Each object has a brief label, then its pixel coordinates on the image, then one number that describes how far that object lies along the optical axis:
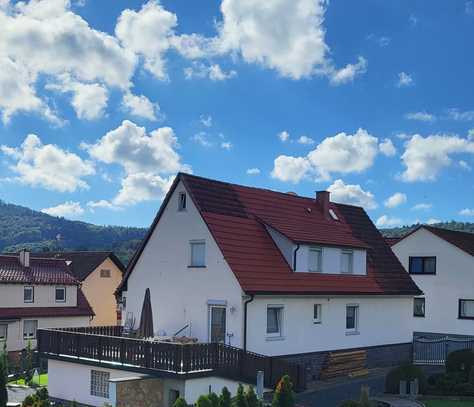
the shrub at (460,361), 27.86
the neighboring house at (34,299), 46.62
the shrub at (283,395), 20.58
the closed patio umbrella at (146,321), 26.97
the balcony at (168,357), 22.86
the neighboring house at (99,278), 58.81
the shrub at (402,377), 26.17
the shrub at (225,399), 19.41
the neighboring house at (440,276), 42.53
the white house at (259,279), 26.67
